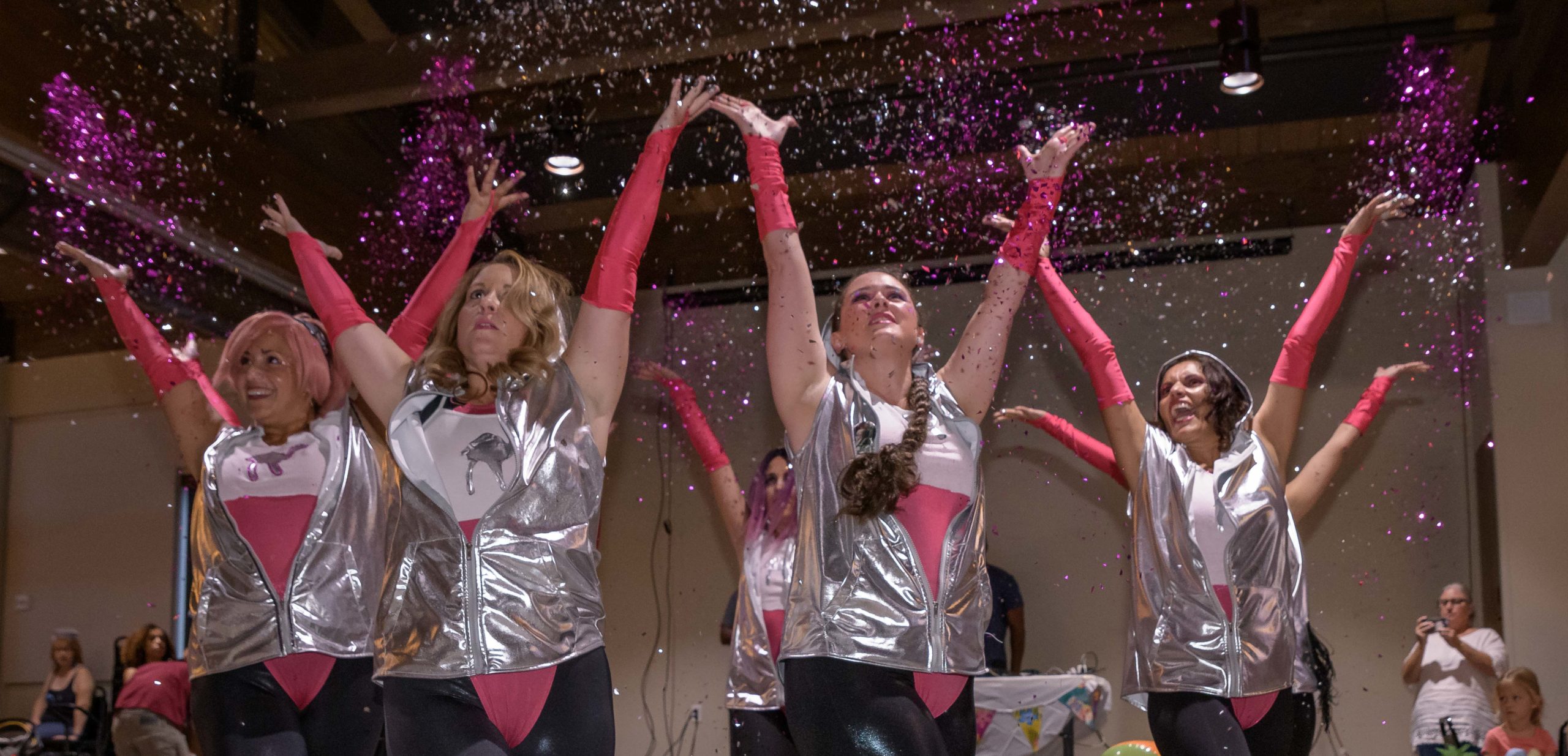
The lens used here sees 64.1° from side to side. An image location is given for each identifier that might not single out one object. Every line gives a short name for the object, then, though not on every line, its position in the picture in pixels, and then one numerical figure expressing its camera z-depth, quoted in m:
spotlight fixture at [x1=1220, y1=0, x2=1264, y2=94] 5.21
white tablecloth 5.17
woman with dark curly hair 2.92
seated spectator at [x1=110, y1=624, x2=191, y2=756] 5.59
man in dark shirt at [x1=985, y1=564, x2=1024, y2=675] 7.48
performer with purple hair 4.23
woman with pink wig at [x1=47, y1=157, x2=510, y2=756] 2.72
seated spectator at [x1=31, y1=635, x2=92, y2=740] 7.61
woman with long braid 2.12
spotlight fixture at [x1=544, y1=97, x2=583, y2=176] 5.72
